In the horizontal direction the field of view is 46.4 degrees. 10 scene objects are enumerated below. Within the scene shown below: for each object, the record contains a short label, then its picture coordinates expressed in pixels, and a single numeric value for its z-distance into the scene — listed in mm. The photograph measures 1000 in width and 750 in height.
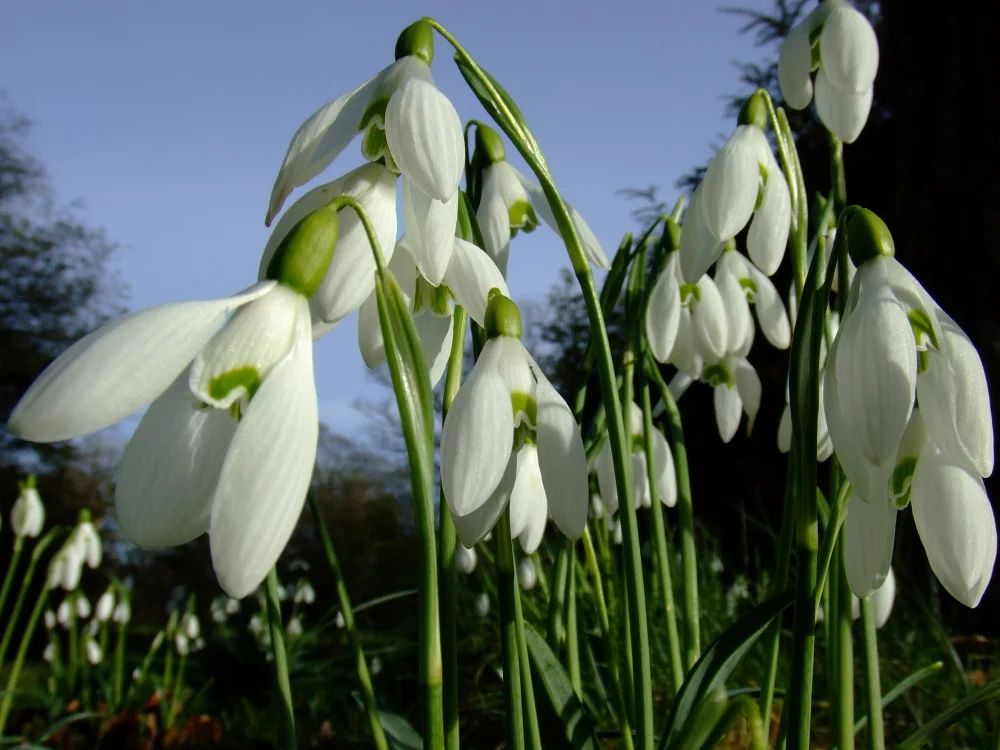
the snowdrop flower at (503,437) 120
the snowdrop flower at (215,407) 95
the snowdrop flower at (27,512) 1606
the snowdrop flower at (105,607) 2361
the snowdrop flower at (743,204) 178
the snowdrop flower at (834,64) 191
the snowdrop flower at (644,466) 251
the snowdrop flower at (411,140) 121
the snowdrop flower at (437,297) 137
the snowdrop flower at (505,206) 162
